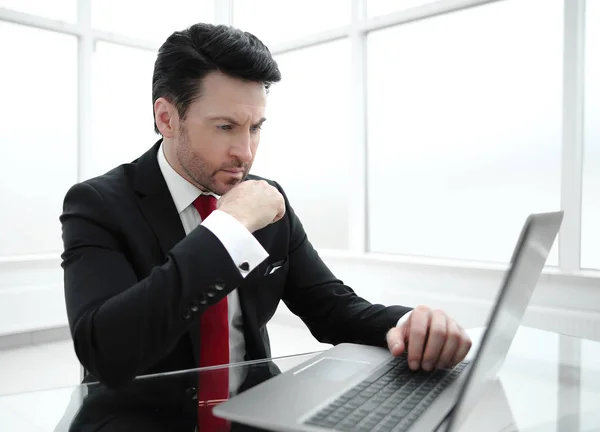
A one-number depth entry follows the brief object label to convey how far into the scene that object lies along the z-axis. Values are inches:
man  42.7
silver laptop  26.3
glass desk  37.1
